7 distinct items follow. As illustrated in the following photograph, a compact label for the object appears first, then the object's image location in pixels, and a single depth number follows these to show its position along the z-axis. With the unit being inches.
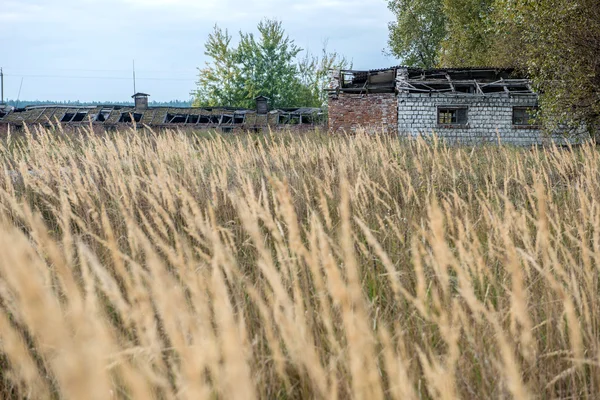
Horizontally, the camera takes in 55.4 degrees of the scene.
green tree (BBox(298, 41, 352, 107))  1897.1
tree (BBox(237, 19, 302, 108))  1913.1
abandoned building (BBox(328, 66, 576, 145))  919.0
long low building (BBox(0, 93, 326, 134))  1221.7
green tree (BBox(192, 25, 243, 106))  1948.8
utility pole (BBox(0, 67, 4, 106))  2556.6
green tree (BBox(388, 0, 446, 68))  1393.9
